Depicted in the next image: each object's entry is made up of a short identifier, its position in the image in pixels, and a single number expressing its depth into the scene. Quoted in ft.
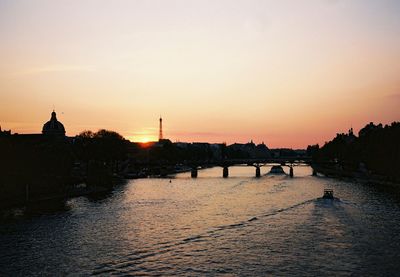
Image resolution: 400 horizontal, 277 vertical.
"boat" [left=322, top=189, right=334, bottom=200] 293.84
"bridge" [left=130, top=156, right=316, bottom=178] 608.19
